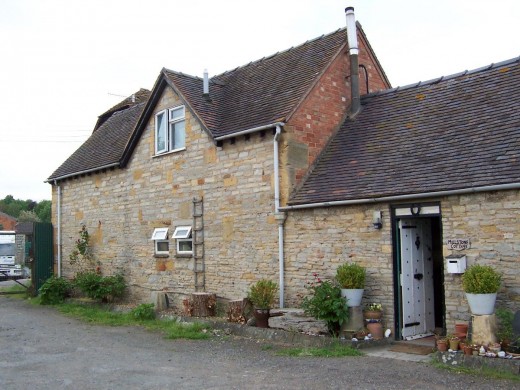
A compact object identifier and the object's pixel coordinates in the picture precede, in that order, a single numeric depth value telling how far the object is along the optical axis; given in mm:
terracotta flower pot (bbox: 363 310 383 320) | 11320
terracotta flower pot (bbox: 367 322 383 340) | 11219
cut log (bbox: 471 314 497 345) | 9109
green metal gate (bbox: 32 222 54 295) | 22562
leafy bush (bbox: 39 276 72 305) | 20188
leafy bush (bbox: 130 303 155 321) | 15492
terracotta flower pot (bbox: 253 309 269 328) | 12609
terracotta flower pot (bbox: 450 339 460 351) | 9539
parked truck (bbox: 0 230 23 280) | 30653
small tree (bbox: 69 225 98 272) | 20688
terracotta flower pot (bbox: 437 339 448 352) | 9812
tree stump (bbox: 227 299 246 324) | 13367
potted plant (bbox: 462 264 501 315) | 9203
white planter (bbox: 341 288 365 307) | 11297
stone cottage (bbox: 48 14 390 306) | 13922
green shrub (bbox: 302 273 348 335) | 11164
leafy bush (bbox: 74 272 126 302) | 18312
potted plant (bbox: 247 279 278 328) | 12633
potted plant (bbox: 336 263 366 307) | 11305
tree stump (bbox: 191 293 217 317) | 14641
